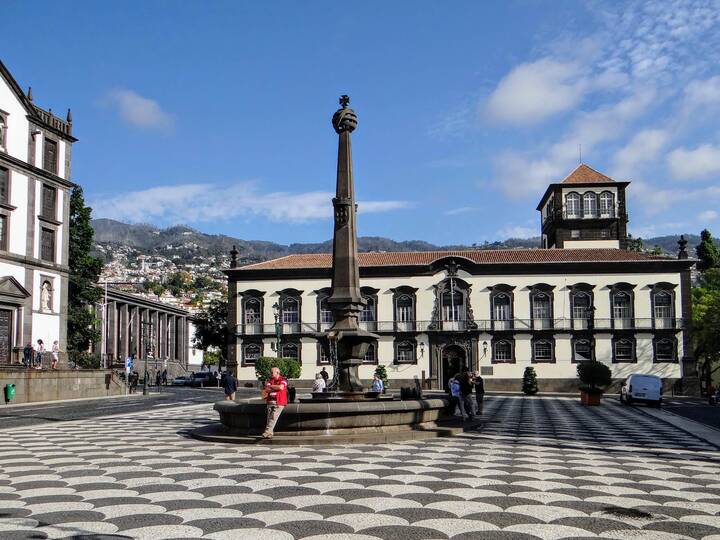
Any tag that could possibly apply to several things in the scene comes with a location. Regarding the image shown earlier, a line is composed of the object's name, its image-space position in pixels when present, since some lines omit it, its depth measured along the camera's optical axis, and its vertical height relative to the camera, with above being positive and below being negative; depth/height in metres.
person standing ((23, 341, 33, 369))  37.20 -0.71
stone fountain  14.09 -1.34
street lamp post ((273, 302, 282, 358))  56.62 +2.14
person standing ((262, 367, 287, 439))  13.59 -1.10
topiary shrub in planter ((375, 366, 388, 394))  51.56 -2.46
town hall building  53.53 +1.65
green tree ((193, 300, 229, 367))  71.88 +1.11
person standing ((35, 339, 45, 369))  37.91 -0.68
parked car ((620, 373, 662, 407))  32.34 -2.44
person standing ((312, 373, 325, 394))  26.19 -1.66
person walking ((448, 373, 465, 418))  19.73 -1.46
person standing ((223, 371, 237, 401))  28.20 -1.75
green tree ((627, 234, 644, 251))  81.00 +9.70
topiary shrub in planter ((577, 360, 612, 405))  32.34 -1.93
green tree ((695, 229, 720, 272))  68.29 +7.45
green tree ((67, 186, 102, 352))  47.41 +3.91
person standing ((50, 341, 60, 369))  38.31 -0.78
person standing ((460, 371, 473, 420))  20.20 -1.46
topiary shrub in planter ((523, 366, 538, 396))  48.69 -3.09
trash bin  32.44 -2.21
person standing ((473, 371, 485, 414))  23.78 -1.81
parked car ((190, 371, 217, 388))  58.17 -3.19
